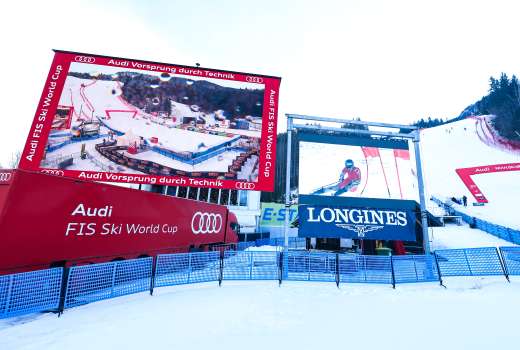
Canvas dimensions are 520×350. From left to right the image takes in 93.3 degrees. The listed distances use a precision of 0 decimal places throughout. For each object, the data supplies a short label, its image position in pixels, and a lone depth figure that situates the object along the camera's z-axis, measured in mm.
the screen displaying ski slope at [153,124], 13211
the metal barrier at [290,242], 22003
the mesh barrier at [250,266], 9141
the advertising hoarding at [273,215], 31859
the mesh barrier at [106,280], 6168
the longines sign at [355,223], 9961
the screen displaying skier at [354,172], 10445
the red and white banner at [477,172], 35825
